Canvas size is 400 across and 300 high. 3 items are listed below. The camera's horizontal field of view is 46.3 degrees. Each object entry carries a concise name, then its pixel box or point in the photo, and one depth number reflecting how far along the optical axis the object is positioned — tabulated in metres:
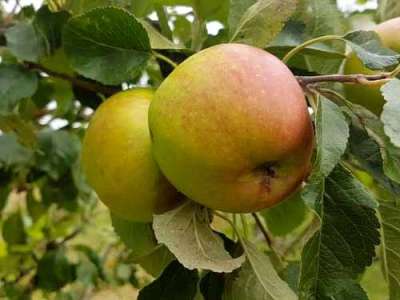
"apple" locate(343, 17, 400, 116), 0.26
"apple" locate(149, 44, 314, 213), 0.19
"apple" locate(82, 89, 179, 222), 0.22
